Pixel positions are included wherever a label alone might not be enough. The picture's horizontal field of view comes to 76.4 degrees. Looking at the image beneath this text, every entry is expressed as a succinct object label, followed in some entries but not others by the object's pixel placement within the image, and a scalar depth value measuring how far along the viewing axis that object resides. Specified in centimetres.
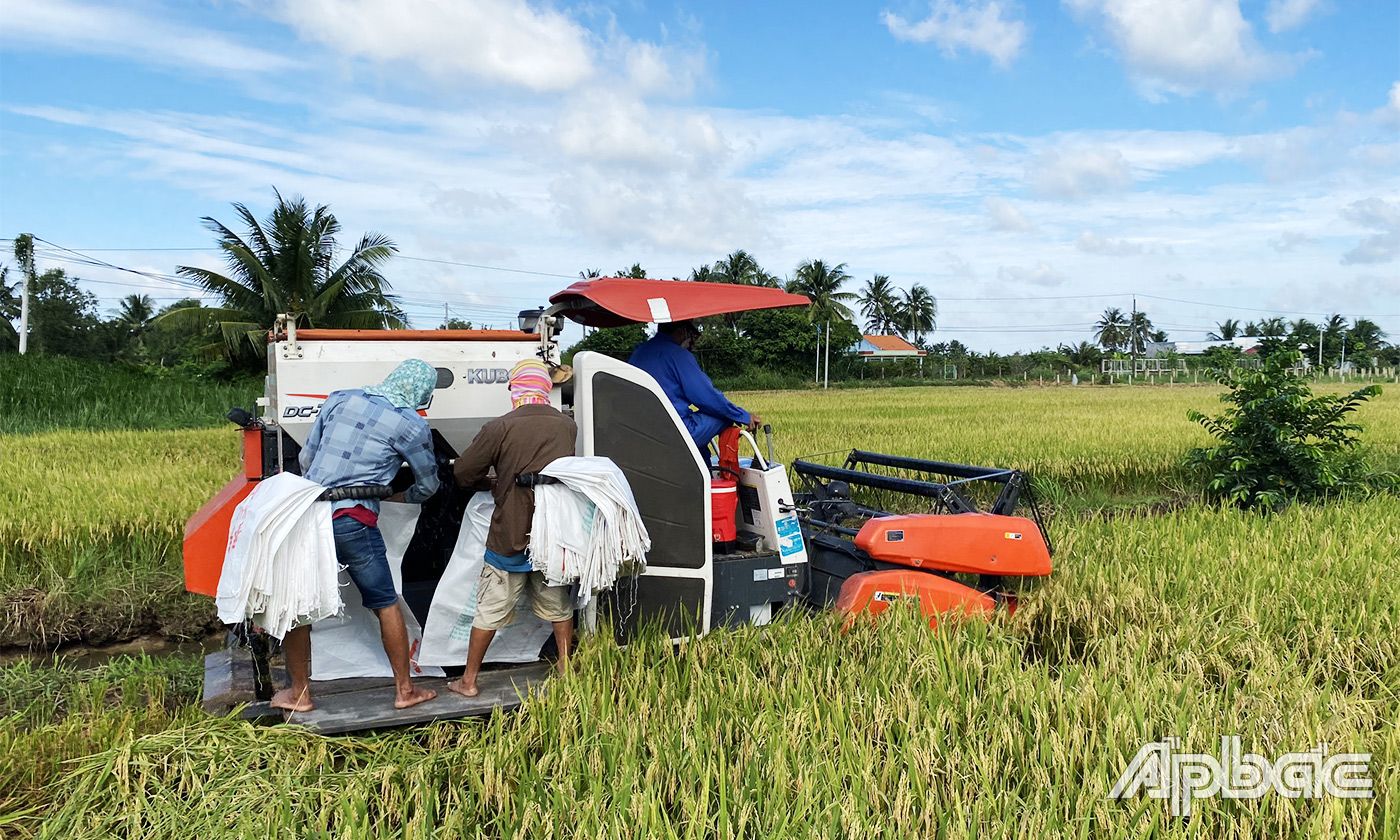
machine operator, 473
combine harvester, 418
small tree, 879
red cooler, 489
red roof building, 6956
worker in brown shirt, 392
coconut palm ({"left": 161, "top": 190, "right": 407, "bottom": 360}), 2484
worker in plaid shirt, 377
